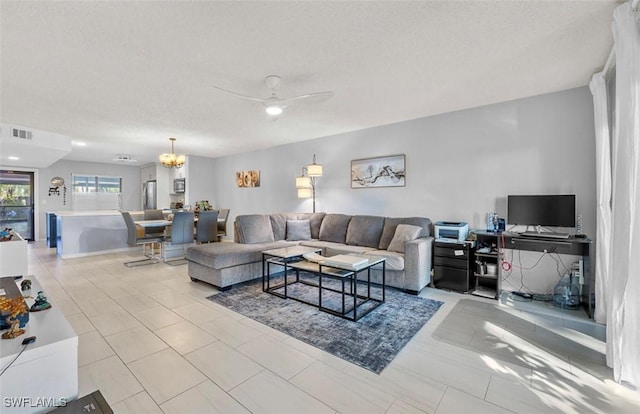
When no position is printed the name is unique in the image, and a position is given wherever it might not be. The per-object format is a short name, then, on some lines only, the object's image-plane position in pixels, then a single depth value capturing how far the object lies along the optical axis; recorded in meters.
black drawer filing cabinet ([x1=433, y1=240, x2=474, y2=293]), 3.63
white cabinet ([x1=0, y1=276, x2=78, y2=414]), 1.23
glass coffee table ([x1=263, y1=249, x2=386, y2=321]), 2.96
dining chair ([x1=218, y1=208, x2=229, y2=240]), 6.46
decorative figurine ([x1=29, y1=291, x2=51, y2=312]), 1.75
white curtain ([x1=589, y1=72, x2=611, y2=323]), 2.67
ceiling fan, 2.91
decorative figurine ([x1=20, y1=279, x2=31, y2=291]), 2.26
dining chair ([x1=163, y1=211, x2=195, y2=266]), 5.22
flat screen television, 3.14
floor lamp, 5.16
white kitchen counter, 5.80
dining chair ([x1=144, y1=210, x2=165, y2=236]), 5.97
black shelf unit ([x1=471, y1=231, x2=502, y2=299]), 3.44
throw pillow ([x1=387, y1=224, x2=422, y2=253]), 3.90
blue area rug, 2.26
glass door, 7.94
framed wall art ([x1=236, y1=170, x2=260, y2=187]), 7.36
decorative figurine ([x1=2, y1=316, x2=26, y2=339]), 1.39
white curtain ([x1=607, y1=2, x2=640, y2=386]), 1.76
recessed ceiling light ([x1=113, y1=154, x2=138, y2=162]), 7.80
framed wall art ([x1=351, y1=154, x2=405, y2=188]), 4.70
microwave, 8.49
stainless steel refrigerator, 9.24
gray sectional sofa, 3.64
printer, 3.71
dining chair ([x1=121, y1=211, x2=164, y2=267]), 5.24
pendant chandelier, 5.85
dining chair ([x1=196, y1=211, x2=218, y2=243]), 5.55
